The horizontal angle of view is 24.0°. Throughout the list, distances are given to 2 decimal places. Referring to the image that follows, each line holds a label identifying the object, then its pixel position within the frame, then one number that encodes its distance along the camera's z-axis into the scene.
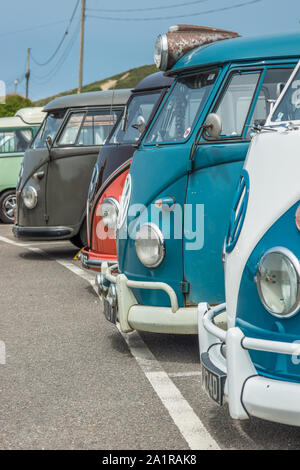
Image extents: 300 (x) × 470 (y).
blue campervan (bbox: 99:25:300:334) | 5.04
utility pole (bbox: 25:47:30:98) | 73.88
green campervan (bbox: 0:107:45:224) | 17.55
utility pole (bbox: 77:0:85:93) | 34.25
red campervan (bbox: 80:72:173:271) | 7.71
